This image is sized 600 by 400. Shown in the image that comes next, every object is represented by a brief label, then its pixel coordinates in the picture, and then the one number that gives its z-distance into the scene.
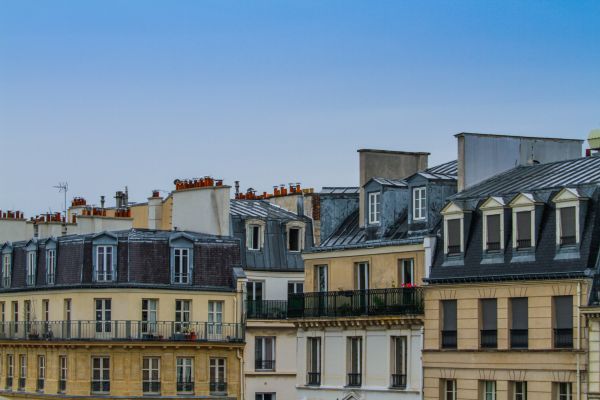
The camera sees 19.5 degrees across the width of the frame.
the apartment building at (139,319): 72.62
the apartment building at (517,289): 52.06
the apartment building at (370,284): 60.22
